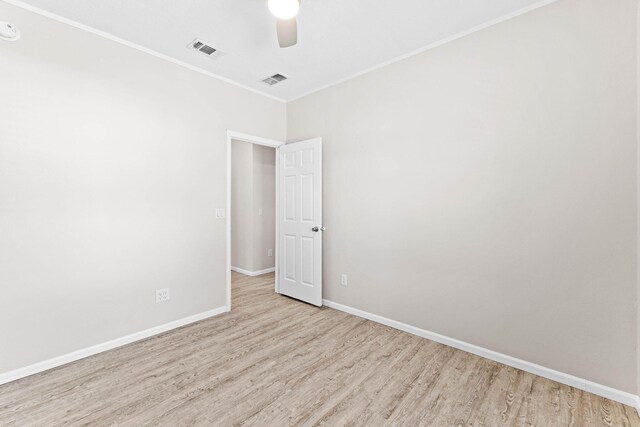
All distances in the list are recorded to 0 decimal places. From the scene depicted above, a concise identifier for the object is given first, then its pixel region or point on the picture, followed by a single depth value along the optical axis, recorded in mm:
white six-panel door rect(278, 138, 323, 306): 3549
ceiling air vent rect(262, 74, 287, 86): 3284
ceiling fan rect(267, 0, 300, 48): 1670
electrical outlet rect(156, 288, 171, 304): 2855
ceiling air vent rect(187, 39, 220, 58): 2623
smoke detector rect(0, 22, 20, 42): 2020
